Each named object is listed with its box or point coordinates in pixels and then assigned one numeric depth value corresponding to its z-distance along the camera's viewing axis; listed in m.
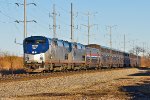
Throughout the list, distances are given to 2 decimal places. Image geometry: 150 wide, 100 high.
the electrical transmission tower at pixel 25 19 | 47.35
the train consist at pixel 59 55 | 43.06
